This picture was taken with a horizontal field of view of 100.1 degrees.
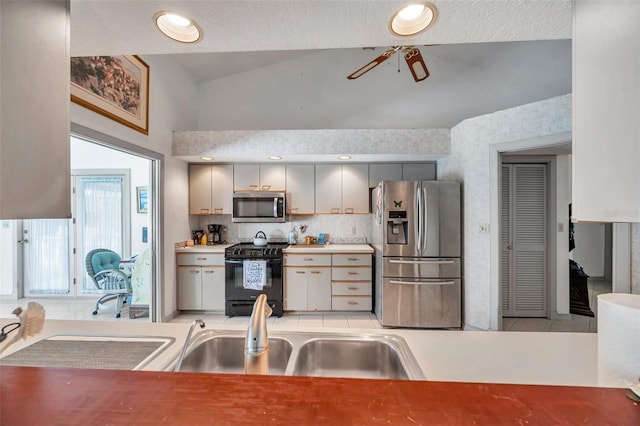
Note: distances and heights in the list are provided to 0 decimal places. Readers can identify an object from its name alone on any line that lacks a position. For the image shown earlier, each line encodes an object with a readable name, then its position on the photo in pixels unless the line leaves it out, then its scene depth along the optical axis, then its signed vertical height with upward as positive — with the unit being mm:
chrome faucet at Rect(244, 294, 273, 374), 859 -438
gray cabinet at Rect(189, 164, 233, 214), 3896 +395
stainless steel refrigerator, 3123 -511
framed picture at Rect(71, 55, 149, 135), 2195 +1159
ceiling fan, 2546 +1519
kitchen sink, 1202 -654
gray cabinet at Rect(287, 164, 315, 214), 3898 +376
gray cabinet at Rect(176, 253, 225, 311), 3537 -935
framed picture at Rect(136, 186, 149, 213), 4379 +219
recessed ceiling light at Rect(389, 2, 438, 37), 889 +672
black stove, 3480 -938
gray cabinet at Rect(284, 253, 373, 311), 3529 -931
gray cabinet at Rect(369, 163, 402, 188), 3887 +575
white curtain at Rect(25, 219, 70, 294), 4172 -758
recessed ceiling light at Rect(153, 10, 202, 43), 917 +667
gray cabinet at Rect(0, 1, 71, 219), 495 +207
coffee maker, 4055 -335
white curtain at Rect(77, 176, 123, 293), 4285 +9
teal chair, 3396 -870
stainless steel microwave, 3771 +85
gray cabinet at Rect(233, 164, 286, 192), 3893 +509
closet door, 3318 -337
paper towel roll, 632 -316
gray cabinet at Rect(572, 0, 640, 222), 560 +227
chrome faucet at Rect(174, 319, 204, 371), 984 -532
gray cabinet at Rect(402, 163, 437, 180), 3902 +588
